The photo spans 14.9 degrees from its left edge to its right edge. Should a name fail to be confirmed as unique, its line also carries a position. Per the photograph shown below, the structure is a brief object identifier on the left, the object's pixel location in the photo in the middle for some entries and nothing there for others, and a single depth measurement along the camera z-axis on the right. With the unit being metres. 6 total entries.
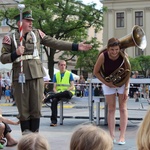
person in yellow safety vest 13.10
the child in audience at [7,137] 8.47
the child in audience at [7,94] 36.63
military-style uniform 7.60
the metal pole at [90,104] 11.99
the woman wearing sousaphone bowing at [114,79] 9.09
